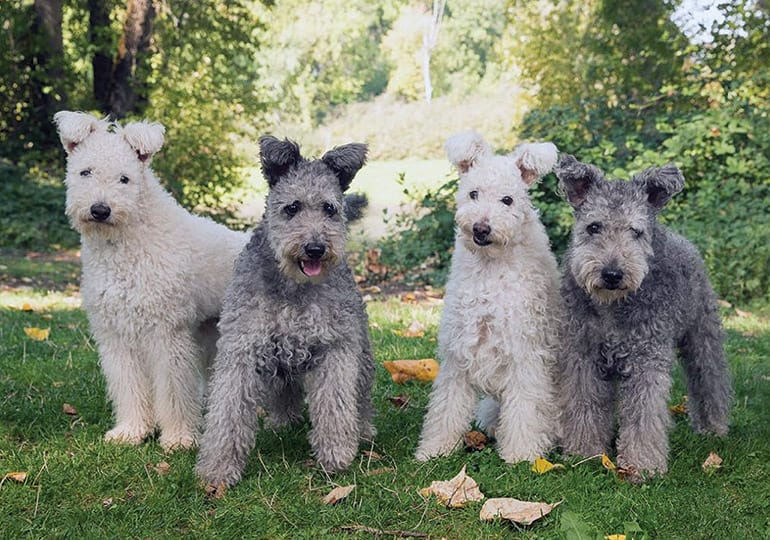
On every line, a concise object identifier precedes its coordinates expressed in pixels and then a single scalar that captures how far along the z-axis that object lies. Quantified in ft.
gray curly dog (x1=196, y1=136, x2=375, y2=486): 14.96
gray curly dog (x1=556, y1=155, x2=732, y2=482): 15.46
